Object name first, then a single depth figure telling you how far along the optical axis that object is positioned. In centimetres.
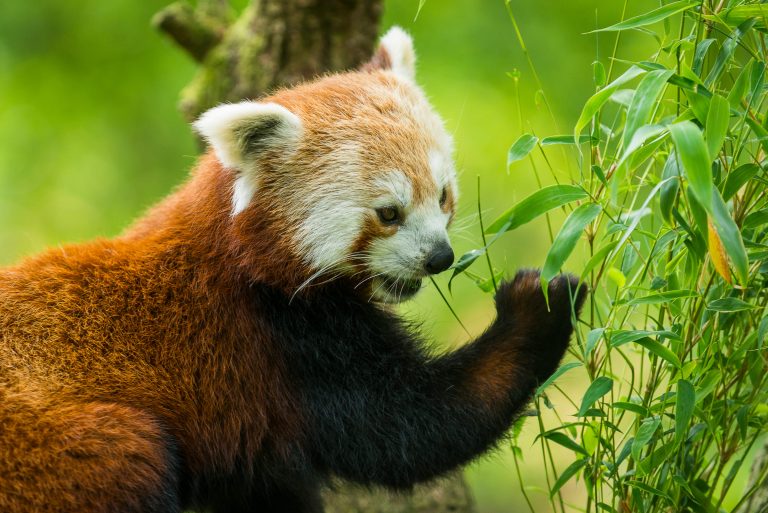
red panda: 653
